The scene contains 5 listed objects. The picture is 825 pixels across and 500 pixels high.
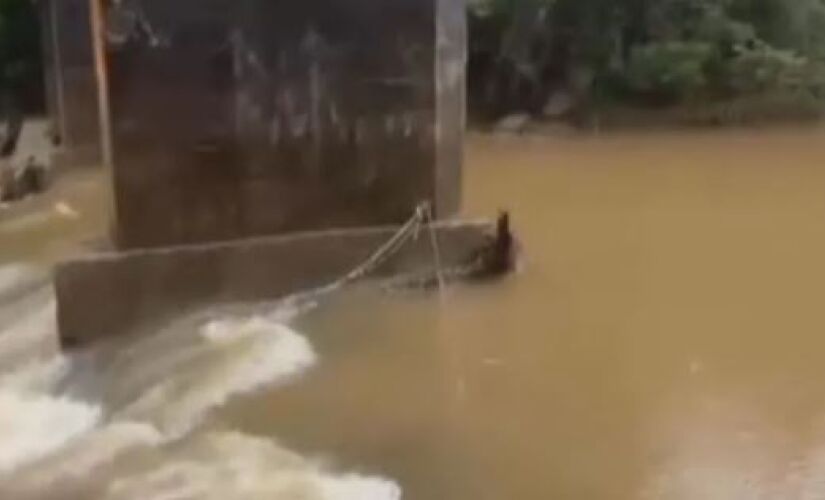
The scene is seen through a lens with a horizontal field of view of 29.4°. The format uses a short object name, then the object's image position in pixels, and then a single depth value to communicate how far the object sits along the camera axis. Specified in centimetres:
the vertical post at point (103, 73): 1148
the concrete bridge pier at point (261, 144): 1146
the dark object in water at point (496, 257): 1220
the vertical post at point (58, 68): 2042
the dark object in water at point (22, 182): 1866
